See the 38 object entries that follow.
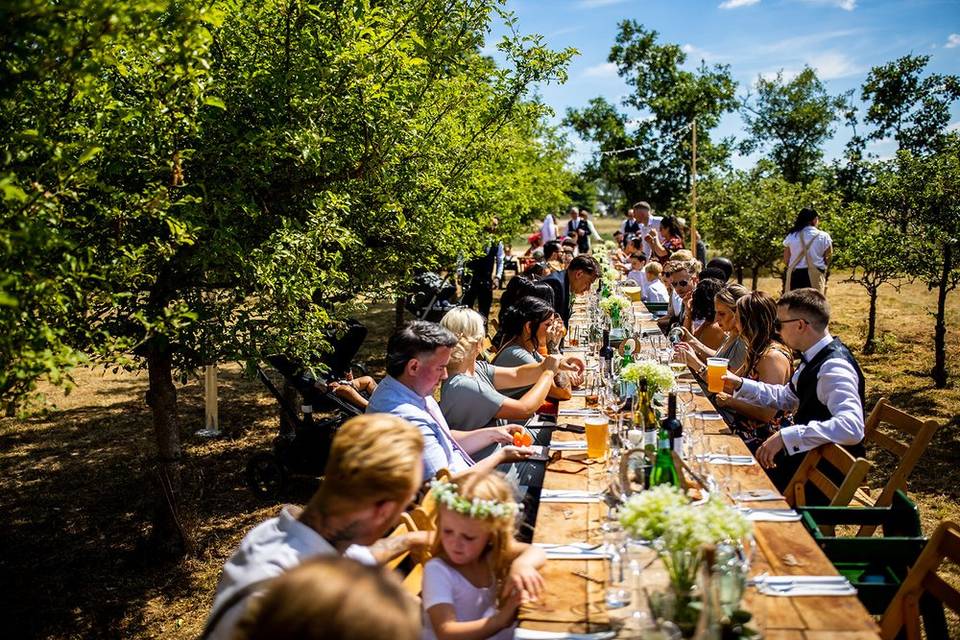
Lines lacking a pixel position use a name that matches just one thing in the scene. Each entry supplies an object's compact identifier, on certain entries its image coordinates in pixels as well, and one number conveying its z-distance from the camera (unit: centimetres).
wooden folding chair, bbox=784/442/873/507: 346
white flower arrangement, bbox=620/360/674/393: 392
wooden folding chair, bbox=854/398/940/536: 378
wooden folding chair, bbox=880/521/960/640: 263
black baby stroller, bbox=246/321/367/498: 578
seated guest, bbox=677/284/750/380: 572
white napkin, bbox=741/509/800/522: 299
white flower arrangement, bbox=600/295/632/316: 691
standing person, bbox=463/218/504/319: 1360
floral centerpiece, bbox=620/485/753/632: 199
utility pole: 1511
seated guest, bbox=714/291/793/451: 480
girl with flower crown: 240
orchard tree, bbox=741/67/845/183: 3534
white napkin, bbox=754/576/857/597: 241
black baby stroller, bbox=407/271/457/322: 1016
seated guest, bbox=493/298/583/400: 539
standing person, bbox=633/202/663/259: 1365
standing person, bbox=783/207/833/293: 1024
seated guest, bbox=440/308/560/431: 447
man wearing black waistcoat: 397
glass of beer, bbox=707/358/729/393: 471
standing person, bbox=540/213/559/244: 2052
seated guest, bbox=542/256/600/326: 814
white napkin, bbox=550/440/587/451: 407
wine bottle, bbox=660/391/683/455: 326
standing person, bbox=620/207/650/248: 1605
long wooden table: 221
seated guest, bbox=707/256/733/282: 882
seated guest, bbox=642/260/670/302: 1035
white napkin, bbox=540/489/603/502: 334
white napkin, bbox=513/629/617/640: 224
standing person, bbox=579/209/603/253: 2004
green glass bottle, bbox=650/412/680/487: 317
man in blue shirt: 369
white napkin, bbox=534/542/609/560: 277
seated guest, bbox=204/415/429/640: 205
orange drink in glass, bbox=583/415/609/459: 378
